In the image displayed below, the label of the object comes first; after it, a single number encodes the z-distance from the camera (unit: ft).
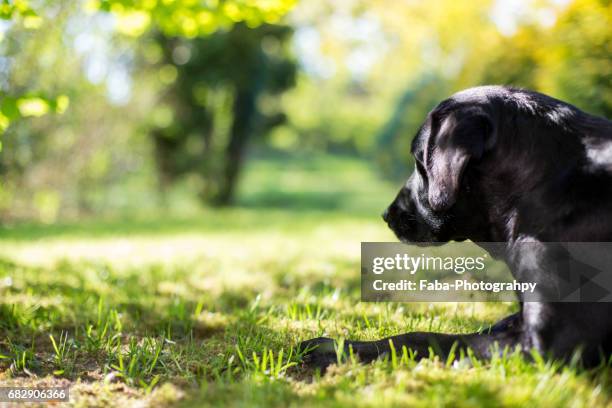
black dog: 6.29
